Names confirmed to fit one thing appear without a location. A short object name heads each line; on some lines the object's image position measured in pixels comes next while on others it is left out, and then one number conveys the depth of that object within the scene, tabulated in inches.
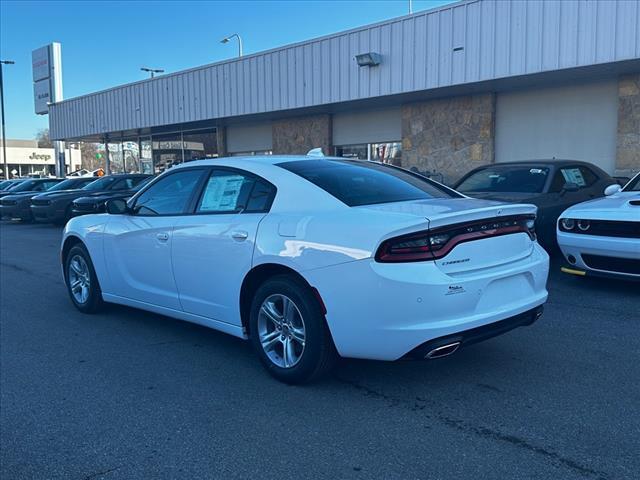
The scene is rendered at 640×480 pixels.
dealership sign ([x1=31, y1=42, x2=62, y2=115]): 1259.8
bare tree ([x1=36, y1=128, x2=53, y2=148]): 3320.4
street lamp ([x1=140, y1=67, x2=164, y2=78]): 1448.1
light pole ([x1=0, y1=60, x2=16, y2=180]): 1461.0
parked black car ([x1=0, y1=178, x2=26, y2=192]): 970.4
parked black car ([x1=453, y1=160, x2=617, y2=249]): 311.4
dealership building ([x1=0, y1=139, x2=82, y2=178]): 2941.2
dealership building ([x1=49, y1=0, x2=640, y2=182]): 464.1
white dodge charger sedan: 136.3
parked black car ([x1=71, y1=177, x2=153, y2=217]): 584.3
